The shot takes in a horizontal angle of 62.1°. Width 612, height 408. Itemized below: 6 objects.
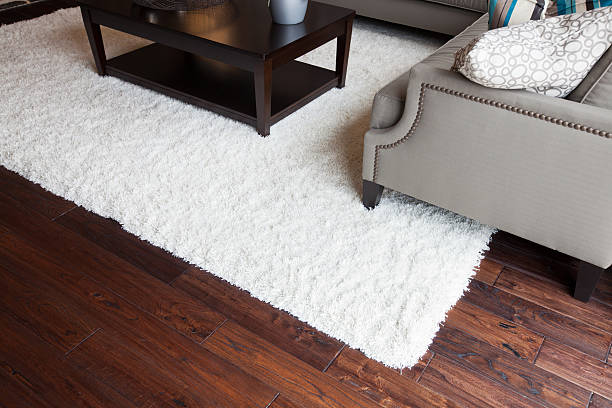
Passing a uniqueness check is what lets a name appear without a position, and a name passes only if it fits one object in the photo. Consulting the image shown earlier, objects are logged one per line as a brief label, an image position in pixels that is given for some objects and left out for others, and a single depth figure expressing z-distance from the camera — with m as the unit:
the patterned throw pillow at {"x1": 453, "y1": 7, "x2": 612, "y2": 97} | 1.43
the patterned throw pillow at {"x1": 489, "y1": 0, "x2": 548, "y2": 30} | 1.71
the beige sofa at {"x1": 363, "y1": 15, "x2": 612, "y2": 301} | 1.48
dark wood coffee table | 2.36
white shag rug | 1.68
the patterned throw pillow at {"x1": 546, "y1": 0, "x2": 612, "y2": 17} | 1.85
